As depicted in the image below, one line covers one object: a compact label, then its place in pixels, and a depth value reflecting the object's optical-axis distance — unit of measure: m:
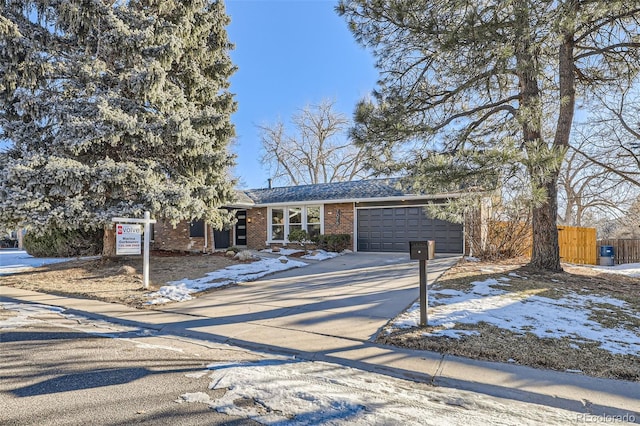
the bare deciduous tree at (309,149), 32.06
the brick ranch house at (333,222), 14.50
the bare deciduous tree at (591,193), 19.87
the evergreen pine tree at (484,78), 6.33
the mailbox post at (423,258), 5.01
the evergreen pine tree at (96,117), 8.84
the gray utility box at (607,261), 16.11
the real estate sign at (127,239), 8.20
